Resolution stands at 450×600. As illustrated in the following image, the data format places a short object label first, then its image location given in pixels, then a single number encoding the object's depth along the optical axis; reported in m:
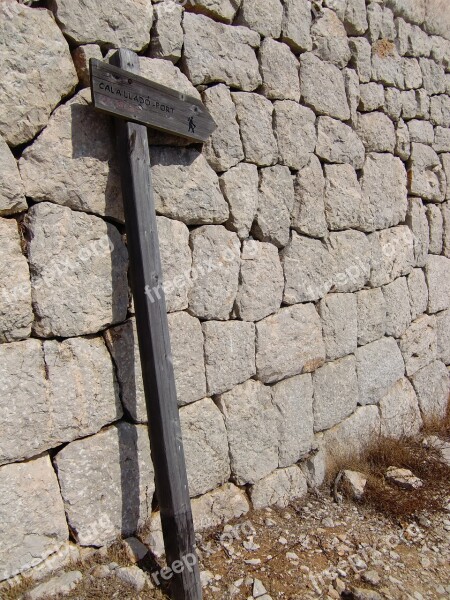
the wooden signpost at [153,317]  2.29
